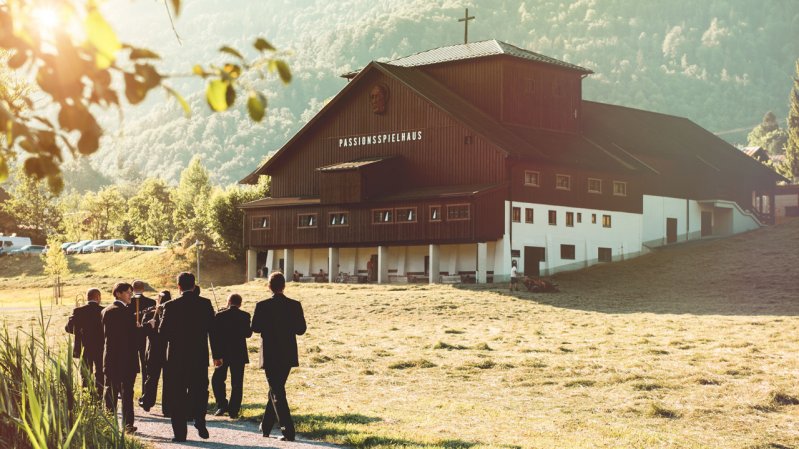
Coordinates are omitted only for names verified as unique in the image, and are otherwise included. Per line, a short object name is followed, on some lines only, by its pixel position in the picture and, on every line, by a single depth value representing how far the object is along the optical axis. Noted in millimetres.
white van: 117106
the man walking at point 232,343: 17969
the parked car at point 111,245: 108500
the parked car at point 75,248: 110562
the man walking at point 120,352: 16750
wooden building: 64062
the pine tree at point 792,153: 136375
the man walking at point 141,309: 18109
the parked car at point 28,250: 107375
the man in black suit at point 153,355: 18172
